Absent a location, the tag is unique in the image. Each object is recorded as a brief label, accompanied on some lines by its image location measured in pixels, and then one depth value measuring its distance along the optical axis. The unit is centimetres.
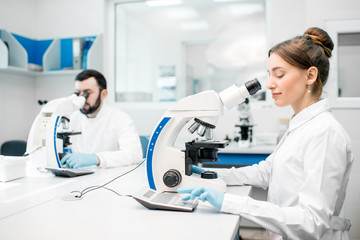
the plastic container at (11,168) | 147
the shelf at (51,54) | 326
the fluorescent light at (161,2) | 356
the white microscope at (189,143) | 112
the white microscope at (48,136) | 161
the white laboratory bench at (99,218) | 83
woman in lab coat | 92
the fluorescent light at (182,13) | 356
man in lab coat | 233
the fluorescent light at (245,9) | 335
